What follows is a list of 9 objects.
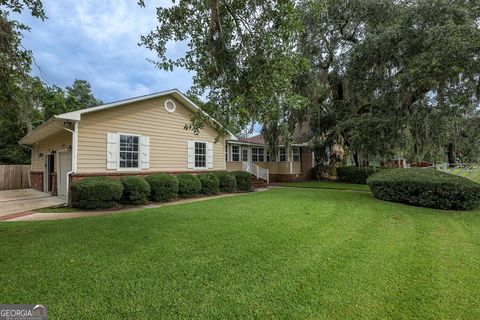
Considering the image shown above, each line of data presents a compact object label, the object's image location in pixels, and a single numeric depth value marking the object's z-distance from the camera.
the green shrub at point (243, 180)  13.24
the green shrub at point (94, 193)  8.19
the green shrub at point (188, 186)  10.48
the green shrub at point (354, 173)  17.53
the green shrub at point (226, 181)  12.24
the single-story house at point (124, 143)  9.23
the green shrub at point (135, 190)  8.96
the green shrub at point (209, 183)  11.45
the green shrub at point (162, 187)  9.66
